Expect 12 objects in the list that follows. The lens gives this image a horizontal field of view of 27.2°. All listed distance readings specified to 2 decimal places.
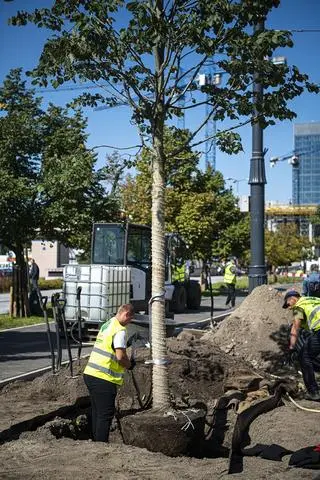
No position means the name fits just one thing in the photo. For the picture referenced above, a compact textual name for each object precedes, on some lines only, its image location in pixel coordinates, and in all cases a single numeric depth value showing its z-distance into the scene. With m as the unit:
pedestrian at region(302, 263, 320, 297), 19.70
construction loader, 15.02
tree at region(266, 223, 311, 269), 52.33
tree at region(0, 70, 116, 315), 18.91
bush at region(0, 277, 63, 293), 41.31
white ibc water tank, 14.97
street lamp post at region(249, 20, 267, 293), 14.49
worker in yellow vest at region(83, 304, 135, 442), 6.48
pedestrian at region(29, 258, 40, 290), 21.98
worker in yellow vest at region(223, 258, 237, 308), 24.50
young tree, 6.75
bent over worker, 8.89
